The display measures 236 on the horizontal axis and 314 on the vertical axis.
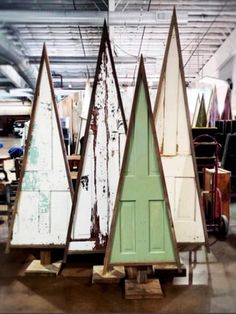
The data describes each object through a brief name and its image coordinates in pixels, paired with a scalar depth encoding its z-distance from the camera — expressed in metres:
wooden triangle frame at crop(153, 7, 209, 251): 2.28
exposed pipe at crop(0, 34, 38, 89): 5.16
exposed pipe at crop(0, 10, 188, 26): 4.21
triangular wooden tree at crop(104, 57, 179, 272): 2.06
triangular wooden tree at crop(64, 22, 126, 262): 2.28
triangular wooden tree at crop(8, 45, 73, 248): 2.35
